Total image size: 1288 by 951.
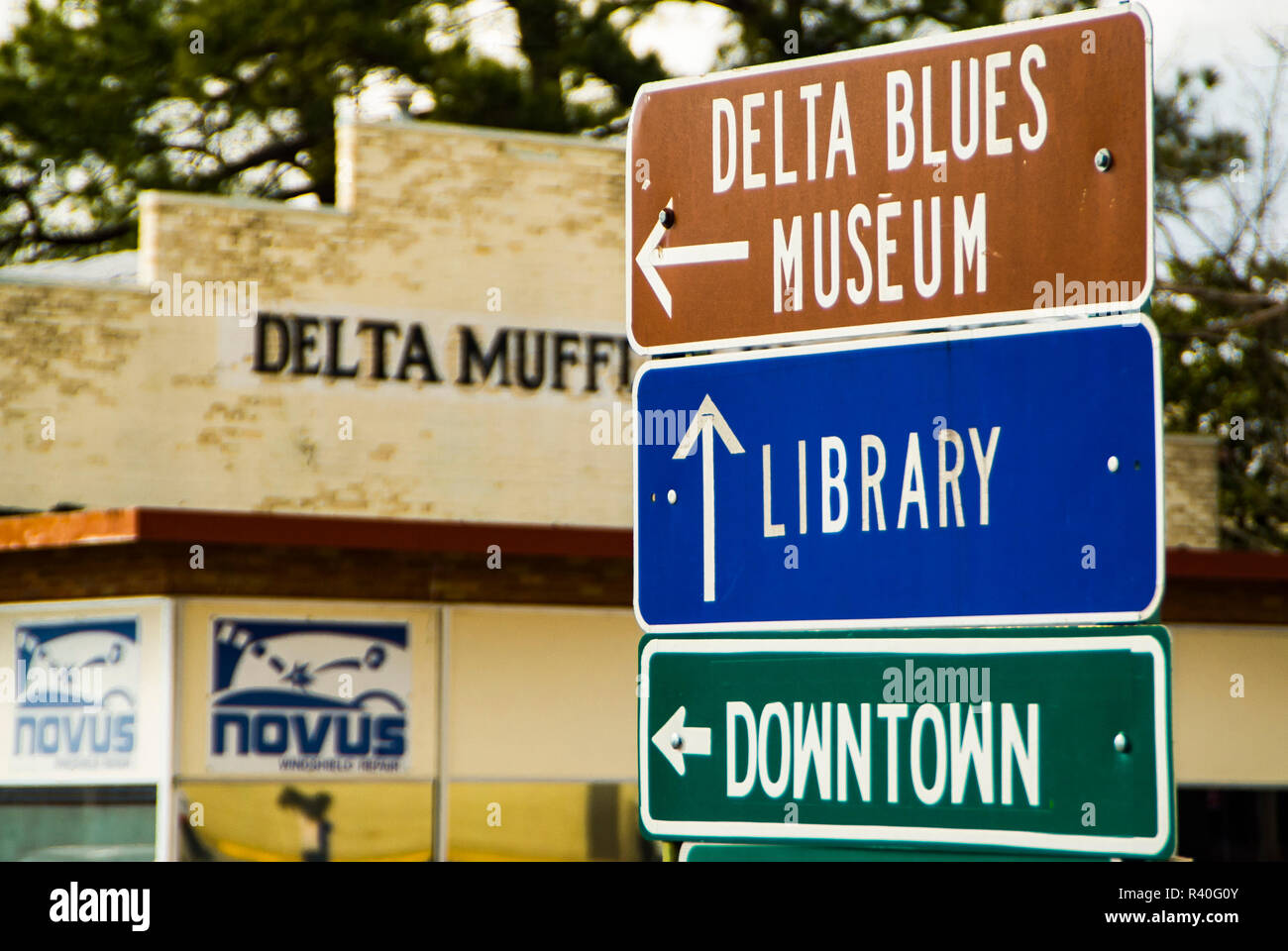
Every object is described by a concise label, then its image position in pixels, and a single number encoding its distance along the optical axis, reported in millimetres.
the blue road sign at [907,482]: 6562
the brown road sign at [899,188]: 6789
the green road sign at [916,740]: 6387
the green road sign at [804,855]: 6715
